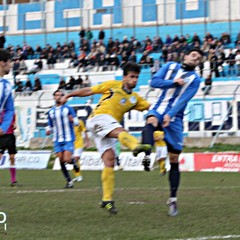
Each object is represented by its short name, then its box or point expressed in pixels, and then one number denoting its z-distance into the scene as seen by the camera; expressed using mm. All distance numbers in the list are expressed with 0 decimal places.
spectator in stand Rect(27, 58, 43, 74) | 45000
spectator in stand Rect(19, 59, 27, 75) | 45156
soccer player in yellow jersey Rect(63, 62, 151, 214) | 12383
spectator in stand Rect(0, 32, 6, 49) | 49312
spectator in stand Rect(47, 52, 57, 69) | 45375
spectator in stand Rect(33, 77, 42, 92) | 40531
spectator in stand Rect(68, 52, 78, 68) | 44125
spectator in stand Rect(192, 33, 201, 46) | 40812
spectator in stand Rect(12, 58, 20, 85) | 44875
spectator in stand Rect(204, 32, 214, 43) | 40188
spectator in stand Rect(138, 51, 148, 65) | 40125
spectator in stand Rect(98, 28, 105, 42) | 46531
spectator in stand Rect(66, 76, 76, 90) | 38581
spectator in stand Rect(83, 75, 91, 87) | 39194
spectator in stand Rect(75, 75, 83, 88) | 38875
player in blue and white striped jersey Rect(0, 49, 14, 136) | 11509
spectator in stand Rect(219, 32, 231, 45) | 40022
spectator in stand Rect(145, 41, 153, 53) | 42125
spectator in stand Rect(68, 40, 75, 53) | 46122
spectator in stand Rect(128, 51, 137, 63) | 40775
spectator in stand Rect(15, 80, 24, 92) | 40312
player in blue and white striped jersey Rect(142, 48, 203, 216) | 12117
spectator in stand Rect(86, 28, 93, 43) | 47462
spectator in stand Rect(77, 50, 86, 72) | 43103
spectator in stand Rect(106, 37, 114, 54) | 43719
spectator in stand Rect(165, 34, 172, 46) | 42438
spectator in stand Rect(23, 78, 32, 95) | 40656
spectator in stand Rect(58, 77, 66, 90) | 38700
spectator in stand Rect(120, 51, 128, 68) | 41419
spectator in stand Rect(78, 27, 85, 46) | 47688
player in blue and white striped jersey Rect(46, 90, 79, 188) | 20453
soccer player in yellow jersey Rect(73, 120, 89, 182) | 23538
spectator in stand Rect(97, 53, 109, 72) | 42062
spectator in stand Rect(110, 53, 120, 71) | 41688
